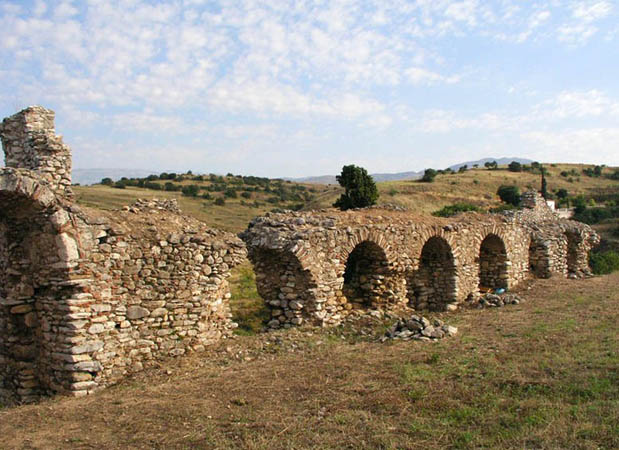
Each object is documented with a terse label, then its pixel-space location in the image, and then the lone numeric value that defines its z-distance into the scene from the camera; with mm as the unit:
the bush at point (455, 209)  34603
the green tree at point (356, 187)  30281
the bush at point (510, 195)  50344
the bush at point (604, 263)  23672
